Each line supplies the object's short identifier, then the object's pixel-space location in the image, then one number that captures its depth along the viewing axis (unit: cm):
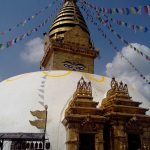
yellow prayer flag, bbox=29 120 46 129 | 1120
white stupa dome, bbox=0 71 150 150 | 1143
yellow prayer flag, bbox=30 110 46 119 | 1135
